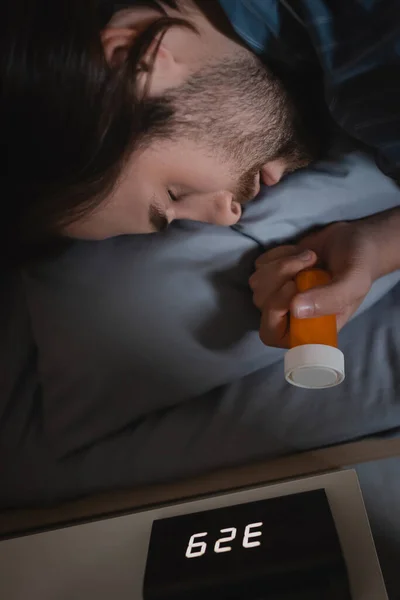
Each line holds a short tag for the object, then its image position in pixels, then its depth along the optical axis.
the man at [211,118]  0.65
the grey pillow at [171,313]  0.70
